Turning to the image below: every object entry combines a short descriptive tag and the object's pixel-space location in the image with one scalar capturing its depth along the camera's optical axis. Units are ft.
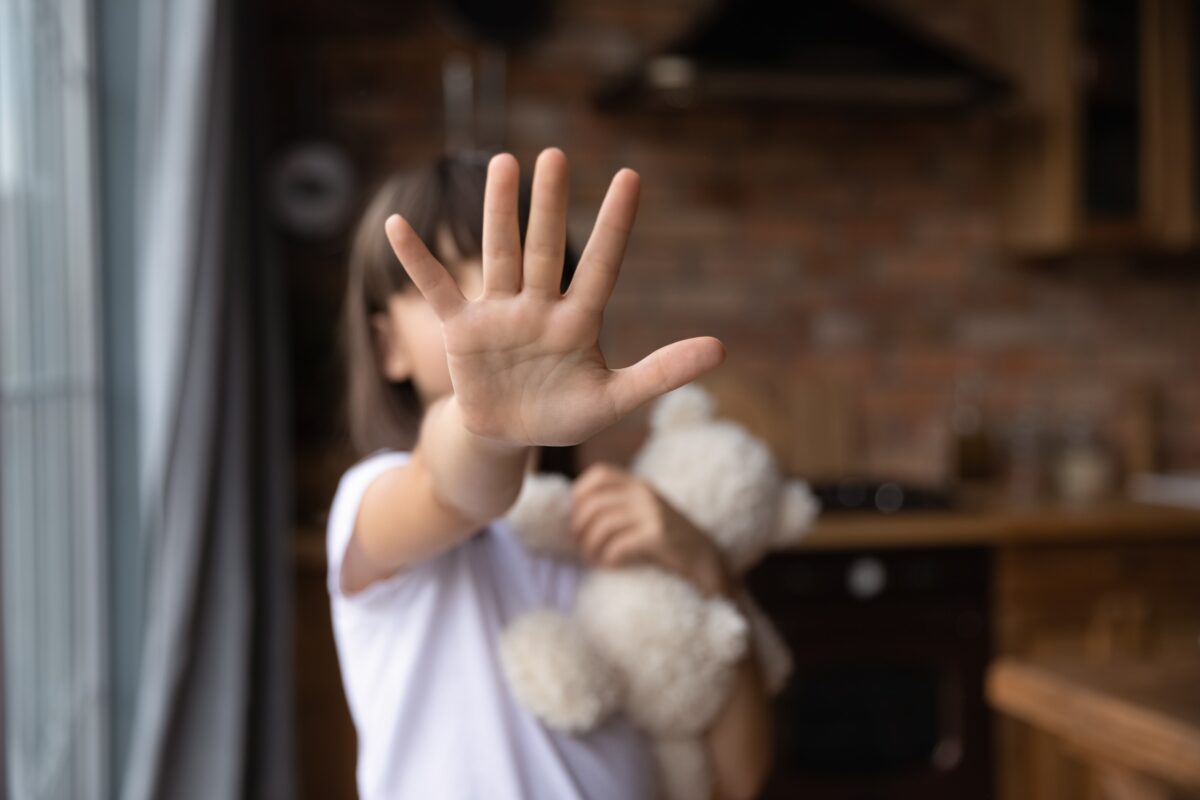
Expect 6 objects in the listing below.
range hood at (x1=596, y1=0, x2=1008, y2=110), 7.71
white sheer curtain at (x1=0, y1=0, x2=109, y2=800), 4.28
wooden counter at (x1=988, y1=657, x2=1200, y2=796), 3.71
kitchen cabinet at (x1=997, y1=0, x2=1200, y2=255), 9.02
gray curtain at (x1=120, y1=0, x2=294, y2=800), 4.92
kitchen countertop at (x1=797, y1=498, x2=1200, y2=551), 7.59
